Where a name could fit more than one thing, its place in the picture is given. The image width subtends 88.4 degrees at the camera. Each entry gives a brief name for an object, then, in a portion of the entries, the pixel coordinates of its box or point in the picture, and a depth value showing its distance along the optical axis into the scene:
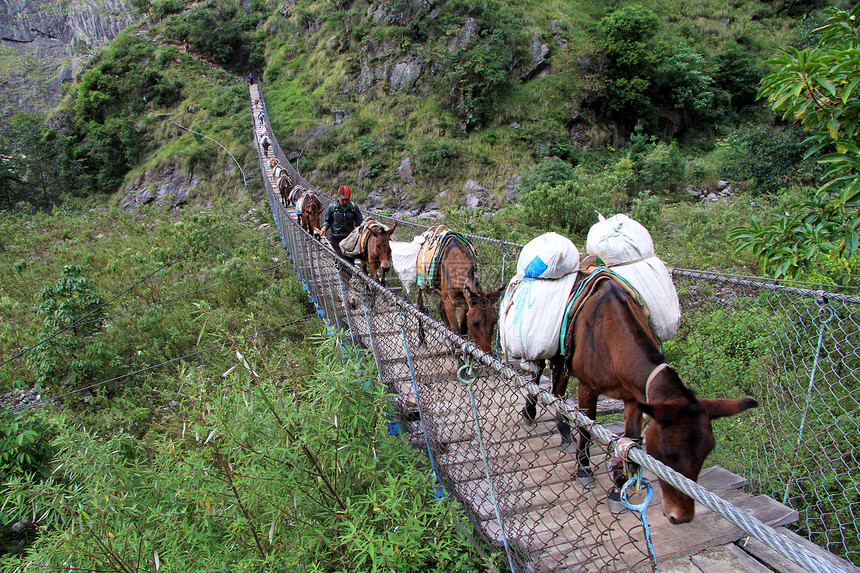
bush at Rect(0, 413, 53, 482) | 4.02
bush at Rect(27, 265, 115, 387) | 5.85
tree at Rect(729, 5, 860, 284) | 1.95
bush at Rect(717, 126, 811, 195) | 10.49
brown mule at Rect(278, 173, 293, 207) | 12.51
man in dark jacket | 6.69
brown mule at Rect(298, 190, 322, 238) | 9.12
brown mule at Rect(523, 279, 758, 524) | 1.71
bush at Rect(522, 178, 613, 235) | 8.84
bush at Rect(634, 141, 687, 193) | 12.73
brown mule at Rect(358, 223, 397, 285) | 5.73
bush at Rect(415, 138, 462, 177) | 18.91
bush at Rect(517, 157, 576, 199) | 13.78
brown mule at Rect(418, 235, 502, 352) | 3.58
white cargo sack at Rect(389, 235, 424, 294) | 4.80
